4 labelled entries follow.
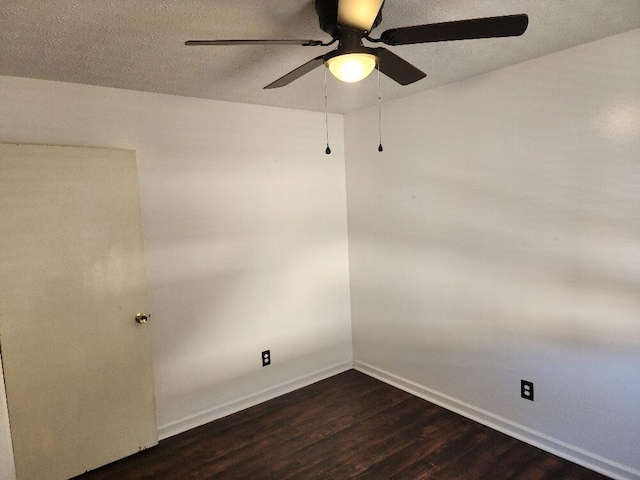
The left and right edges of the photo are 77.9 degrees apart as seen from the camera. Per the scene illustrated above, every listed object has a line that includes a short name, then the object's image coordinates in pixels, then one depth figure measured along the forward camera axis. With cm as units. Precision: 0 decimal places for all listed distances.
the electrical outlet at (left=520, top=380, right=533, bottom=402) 254
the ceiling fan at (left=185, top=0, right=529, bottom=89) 131
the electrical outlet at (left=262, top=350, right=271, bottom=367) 326
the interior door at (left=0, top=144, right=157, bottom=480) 218
